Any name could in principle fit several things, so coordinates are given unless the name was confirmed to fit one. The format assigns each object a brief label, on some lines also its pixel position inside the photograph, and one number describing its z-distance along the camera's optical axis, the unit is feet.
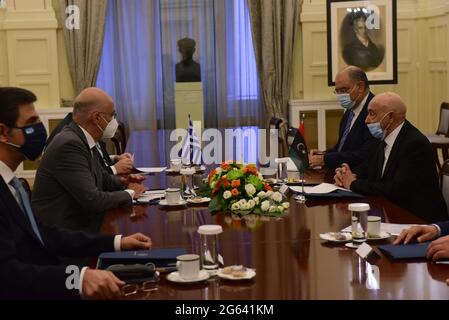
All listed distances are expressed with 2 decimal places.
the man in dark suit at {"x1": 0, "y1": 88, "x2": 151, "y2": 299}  8.25
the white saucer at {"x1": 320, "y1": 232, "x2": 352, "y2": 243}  10.23
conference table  8.00
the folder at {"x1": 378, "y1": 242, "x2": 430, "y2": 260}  9.23
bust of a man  31.99
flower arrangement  12.30
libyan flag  13.92
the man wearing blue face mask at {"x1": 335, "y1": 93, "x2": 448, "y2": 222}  14.28
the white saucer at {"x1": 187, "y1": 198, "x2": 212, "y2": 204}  13.58
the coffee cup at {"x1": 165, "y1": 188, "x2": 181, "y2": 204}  13.62
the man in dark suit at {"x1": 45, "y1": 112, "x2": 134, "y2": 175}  16.97
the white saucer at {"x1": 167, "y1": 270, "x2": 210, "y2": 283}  8.34
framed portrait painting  29.19
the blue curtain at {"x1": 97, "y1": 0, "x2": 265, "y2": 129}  31.94
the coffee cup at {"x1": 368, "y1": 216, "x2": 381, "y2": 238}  10.34
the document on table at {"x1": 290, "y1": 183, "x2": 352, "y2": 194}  14.43
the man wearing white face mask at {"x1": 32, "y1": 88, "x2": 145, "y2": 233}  13.01
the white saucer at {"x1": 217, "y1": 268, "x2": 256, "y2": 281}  8.38
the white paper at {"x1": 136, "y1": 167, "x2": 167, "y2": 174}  18.34
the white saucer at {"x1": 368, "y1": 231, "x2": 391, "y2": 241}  10.31
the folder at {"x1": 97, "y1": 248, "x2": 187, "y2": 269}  9.00
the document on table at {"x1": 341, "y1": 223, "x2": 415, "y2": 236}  10.69
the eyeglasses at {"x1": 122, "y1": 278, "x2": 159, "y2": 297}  8.17
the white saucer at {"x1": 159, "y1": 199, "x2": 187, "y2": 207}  13.55
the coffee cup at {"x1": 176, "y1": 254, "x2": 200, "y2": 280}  8.39
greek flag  18.99
